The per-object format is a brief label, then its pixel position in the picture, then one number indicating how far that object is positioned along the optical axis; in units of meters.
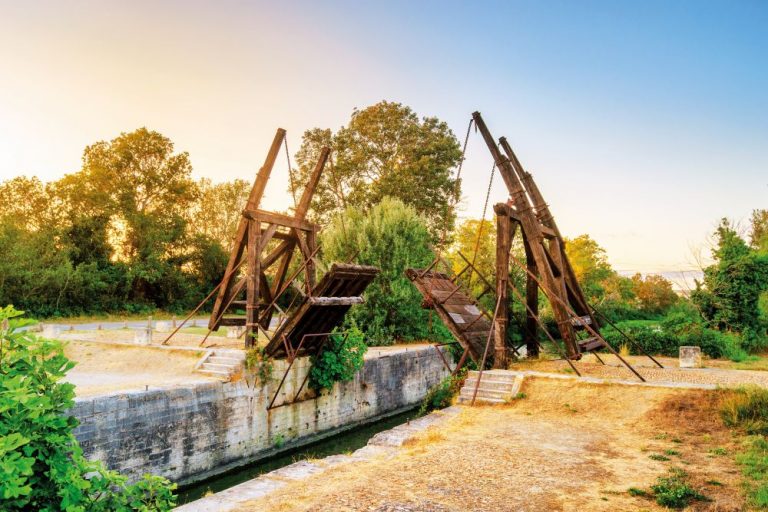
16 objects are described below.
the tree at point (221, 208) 46.83
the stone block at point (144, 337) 17.39
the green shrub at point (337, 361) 15.41
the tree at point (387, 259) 24.55
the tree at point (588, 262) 35.91
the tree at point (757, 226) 42.16
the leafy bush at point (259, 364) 13.73
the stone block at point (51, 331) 19.83
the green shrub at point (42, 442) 3.00
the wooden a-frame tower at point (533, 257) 13.98
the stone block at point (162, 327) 24.54
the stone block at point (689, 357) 16.00
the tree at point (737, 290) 20.81
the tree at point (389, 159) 32.81
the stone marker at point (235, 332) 20.96
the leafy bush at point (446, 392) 13.38
